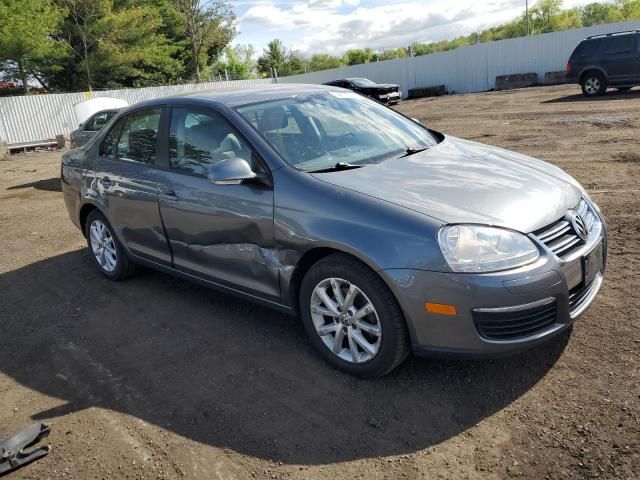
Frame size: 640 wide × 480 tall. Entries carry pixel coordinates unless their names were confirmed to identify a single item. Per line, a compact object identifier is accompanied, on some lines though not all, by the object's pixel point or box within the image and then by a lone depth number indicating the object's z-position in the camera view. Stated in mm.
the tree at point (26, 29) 25094
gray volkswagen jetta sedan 2781
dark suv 15609
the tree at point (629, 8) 67506
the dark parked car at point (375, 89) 24422
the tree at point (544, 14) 70812
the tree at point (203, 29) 40656
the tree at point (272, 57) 69812
